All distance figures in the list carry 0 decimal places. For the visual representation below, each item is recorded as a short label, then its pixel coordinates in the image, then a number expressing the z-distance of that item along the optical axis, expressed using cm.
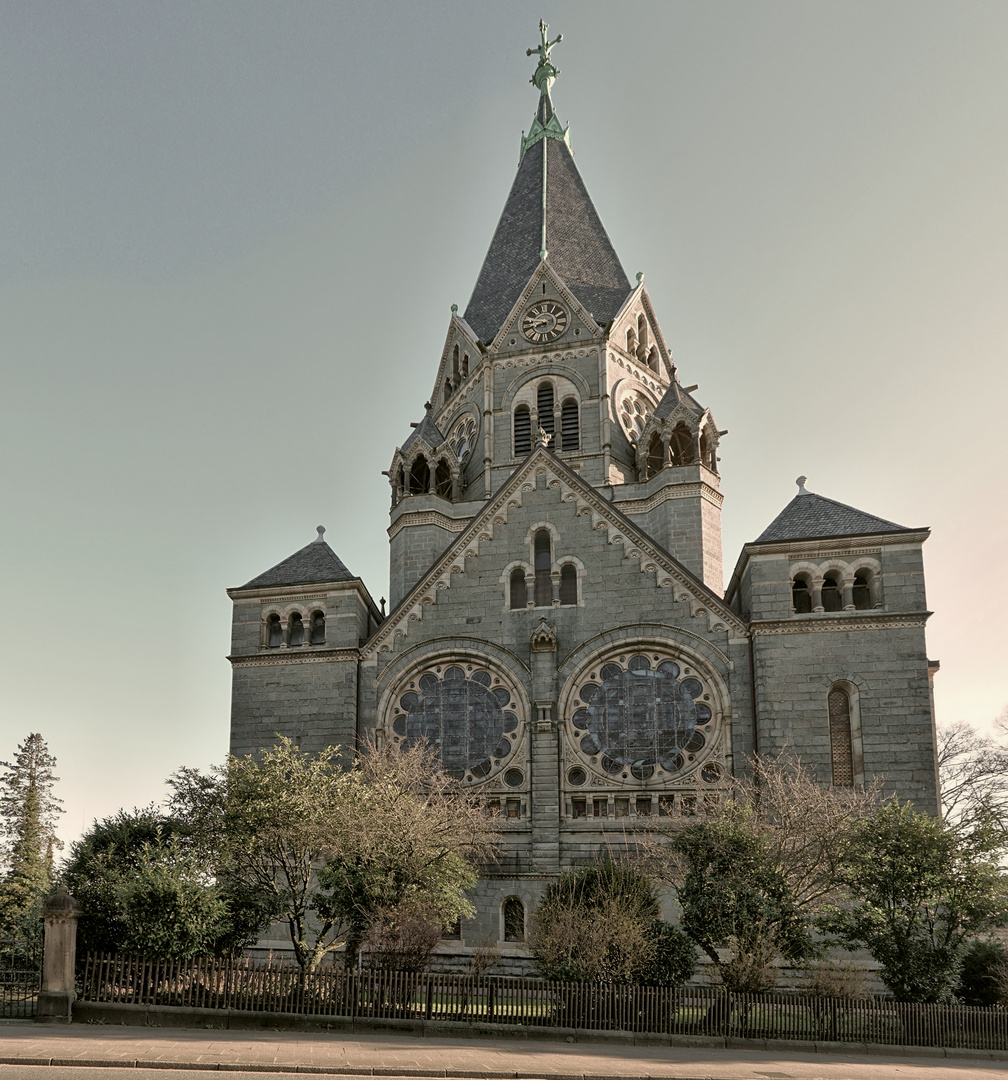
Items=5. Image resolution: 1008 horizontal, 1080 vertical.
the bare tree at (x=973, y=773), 5175
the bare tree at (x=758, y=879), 2617
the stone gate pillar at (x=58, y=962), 2327
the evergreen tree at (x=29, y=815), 5144
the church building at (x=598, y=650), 3459
